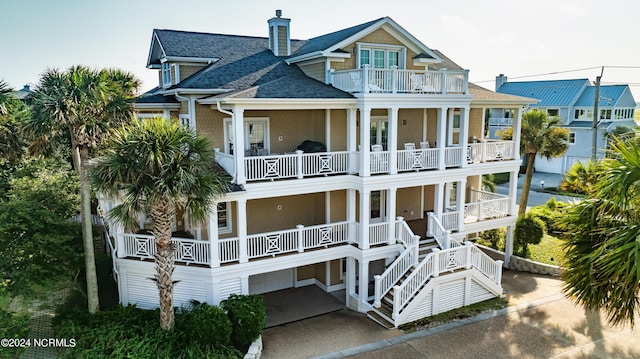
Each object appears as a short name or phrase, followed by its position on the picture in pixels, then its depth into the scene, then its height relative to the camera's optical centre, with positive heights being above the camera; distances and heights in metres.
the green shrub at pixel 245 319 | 13.83 -5.98
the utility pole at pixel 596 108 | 26.66 +0.88
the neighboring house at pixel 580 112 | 46.59 +1.26
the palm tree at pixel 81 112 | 12.68 +0.39
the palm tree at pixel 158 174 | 12.14 -1.32
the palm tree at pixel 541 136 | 24.20 -0.67
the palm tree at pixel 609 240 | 9.23 -2.64
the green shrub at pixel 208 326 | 13.24 -5.96
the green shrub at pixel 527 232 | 21.66 -5.18
